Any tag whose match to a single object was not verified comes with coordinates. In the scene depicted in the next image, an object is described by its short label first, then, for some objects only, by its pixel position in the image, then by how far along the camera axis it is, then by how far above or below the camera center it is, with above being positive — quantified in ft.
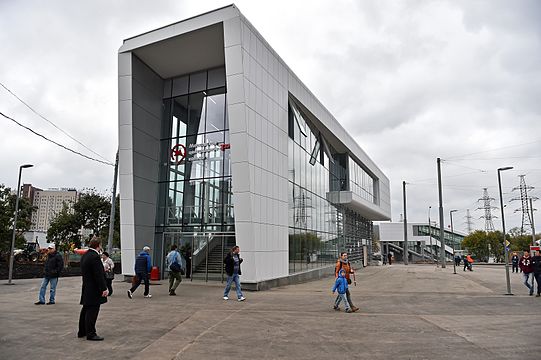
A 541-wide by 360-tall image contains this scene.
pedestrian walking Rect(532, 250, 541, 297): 45.12 -3.21
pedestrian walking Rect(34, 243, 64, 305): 35.17 -2.88
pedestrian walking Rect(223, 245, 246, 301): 40.09 -3.03
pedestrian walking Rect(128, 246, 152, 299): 40.32 -3.25
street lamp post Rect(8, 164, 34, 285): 54.53 +7.92
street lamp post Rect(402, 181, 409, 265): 152.25 +19.37
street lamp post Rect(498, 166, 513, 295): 47.41 +2.47
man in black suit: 22.06 -3.01
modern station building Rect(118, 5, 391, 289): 49.83 +13.87
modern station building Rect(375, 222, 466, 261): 268.00 +0.29
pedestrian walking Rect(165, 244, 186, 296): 42.60 -3.11
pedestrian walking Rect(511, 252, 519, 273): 96.09 -5.04
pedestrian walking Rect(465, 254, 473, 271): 103.46 -6.23
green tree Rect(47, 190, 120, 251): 107.04 +5.38
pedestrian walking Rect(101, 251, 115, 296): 38.78 -2.60
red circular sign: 64.59 +14.48
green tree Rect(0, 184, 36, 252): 92.07 +5.55
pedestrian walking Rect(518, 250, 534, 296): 46.87 -3.25
